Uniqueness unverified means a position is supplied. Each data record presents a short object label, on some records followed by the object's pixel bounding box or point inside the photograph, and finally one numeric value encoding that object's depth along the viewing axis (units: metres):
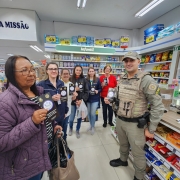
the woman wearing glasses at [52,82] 1.52
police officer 1.19
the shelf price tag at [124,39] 4.80
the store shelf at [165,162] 1.11
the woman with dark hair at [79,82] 2.31
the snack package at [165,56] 4.11
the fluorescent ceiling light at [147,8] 3.55
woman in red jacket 2.85
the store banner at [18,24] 4.16
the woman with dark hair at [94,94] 2.56
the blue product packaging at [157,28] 4.21
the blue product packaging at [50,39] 4.01
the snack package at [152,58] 4.66
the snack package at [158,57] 4.38
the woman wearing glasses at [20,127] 0.66
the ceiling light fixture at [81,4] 3.54
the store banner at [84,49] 4.02
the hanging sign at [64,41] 4.16
